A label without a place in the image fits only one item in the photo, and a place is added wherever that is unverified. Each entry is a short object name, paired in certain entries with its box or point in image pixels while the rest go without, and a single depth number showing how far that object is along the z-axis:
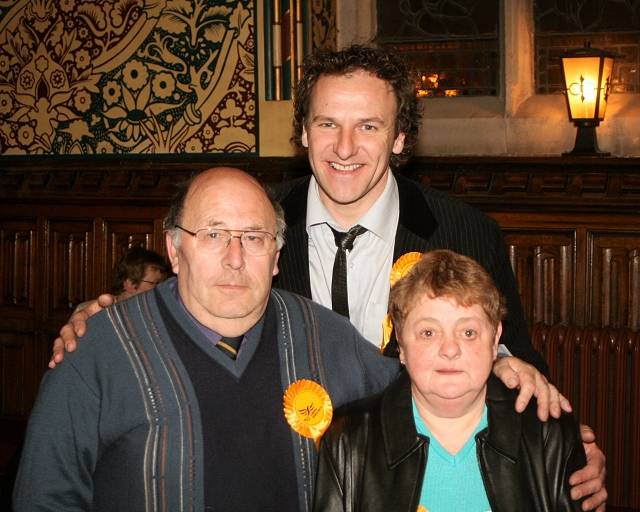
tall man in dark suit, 2.70
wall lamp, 4.67
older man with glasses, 2.21
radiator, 4.52
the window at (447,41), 5.40
